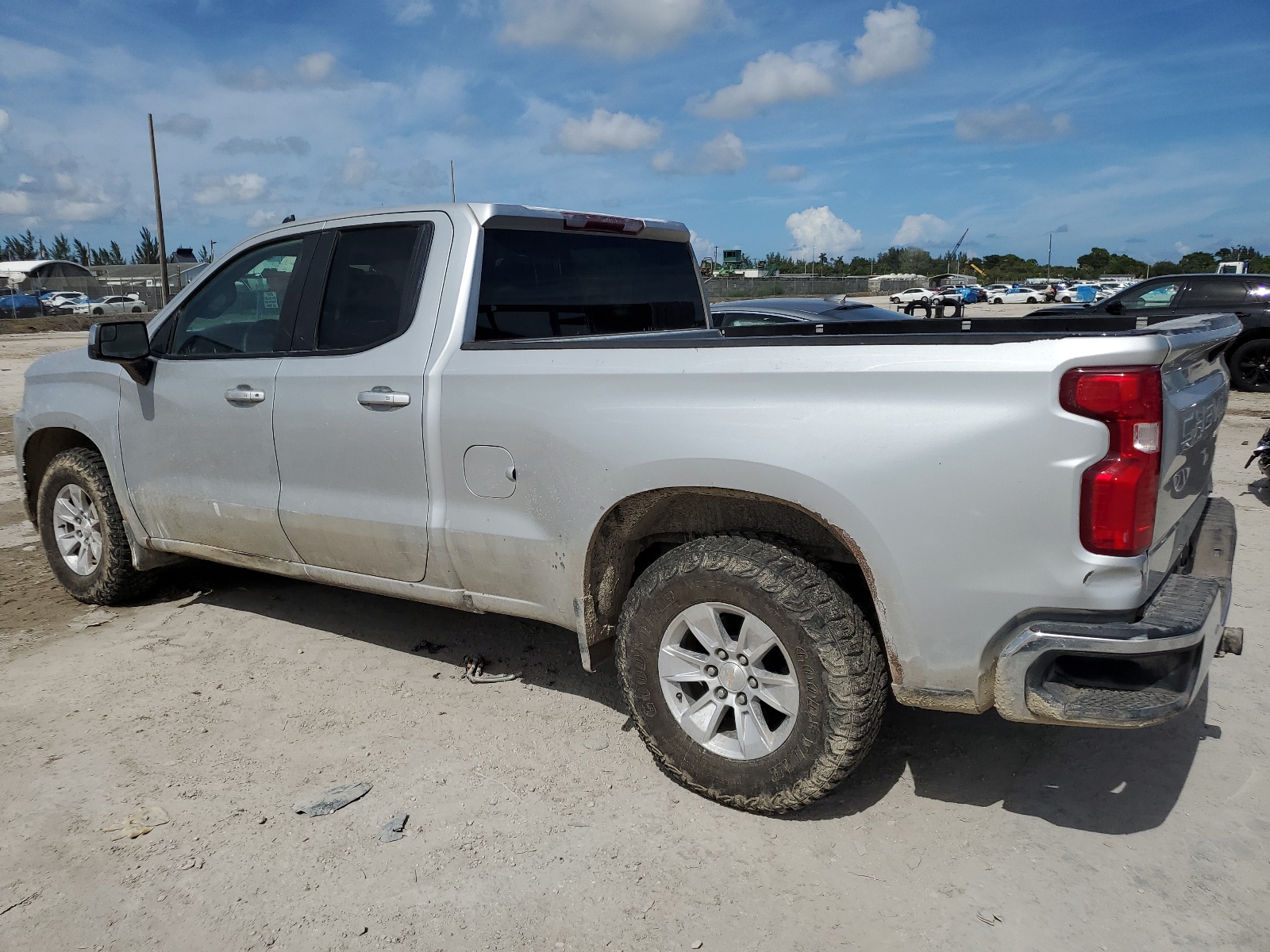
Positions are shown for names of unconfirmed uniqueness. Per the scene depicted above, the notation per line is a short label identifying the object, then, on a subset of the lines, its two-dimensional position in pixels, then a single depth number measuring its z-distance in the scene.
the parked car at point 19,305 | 40.94
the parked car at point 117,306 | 45.38
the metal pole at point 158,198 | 34.62
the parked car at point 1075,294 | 53.10
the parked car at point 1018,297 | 55.38
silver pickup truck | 2.46
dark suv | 12.41
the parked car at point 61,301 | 47.41
